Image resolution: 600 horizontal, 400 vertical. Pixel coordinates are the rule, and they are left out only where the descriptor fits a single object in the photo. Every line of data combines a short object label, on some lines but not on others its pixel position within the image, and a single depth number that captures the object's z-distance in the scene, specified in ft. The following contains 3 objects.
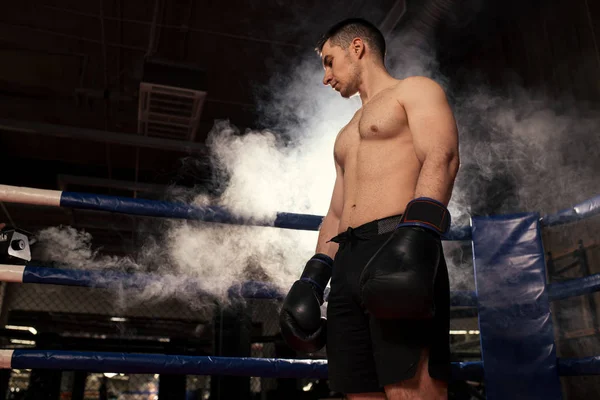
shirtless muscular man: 4.21
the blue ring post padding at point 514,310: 6.52
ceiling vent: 17.99
